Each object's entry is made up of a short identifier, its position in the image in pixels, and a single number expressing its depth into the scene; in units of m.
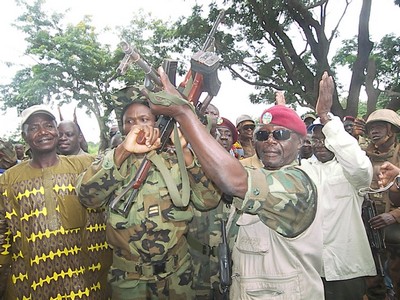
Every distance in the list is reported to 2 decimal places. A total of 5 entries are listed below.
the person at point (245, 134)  5.48
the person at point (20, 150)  8.46
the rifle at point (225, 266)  2.49
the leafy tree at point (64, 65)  21.45
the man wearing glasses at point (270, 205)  1.75
